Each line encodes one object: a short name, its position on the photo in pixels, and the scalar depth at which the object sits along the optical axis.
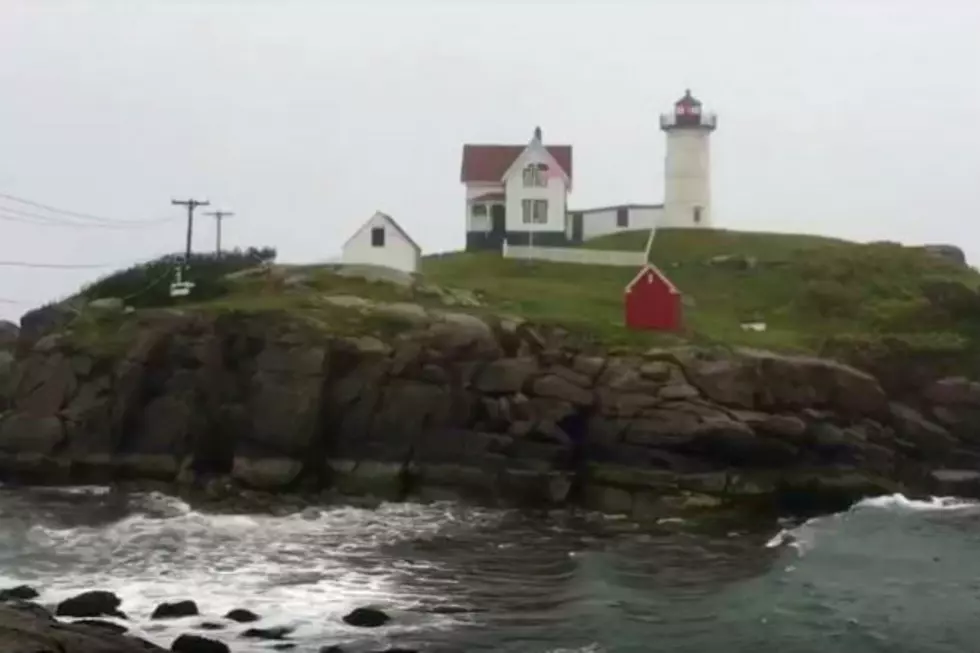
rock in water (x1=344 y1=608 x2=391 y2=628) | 27.08
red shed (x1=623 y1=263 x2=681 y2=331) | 52.06
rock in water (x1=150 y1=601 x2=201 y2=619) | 27.47
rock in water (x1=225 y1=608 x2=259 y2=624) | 27.31
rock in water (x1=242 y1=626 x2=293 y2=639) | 26.03
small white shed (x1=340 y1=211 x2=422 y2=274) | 63.41
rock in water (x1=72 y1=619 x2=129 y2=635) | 25.19
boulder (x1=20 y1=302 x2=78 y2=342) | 57.03
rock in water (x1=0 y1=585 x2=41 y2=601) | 28.59
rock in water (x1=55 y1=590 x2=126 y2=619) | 27.08
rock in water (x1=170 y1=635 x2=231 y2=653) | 23.86
